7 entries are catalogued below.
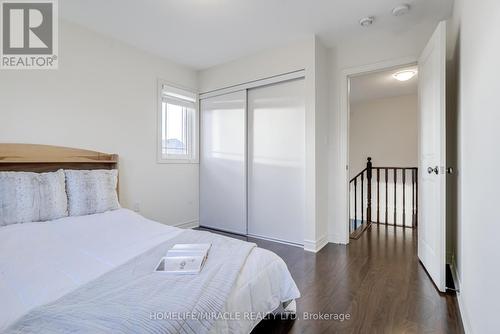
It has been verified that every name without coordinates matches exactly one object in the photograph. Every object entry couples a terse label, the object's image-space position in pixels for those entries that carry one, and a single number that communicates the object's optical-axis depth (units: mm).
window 3414
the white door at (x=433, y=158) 1912
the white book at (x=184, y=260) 1127
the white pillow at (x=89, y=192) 2221
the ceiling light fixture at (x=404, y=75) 3395
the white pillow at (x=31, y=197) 1860
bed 956
